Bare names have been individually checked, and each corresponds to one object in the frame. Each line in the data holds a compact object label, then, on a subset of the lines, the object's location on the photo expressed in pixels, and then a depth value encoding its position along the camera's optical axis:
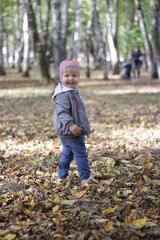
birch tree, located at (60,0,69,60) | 15.03
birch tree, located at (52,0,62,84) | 11.70
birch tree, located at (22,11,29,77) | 19.81
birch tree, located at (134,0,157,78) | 15.74
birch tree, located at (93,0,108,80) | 19.11
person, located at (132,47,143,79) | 17.95
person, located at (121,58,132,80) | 19.12
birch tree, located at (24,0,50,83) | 15.31
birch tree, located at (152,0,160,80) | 13.52
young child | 3.96
